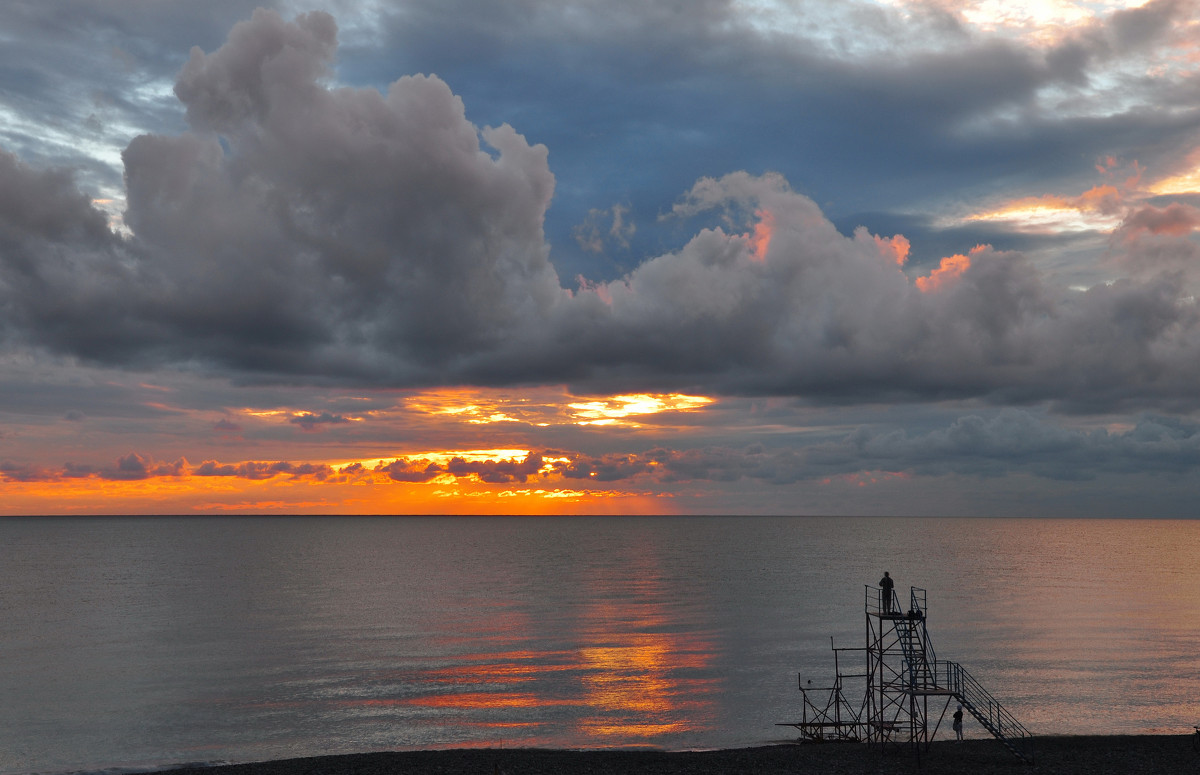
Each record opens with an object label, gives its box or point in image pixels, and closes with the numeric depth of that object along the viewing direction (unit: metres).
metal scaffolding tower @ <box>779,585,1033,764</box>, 38.91
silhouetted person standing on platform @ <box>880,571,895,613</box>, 40.80
